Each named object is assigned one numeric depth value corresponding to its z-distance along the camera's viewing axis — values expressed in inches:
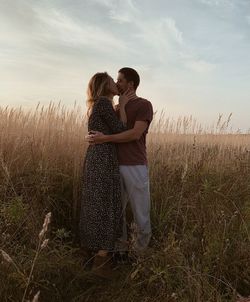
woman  165.5
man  165.6
